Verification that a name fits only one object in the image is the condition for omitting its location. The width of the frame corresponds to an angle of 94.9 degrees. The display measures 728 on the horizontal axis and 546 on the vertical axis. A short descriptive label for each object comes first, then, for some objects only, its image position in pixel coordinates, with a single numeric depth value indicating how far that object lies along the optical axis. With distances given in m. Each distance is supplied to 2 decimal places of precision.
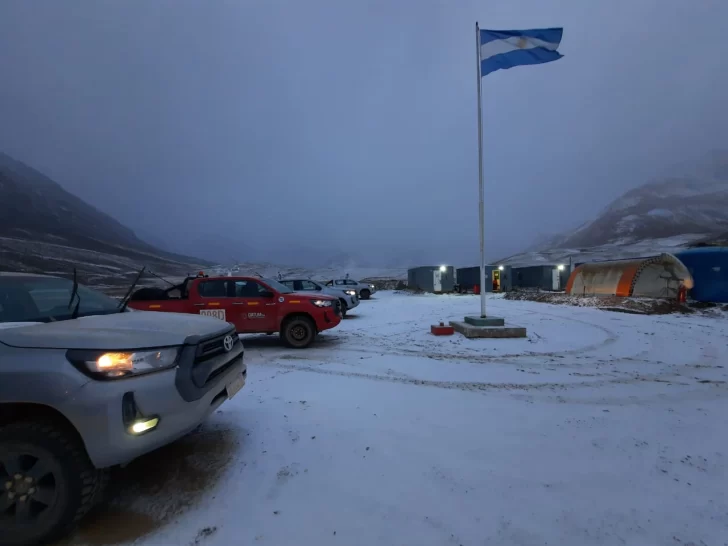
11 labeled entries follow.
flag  9.69
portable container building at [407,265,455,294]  33.41
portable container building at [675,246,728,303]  14.77
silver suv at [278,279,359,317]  13.41
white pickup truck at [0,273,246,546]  2.05
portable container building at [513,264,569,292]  31.56
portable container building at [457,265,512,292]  34.53
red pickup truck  7.55
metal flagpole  9.93
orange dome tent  15.20
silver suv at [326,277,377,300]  23.02
